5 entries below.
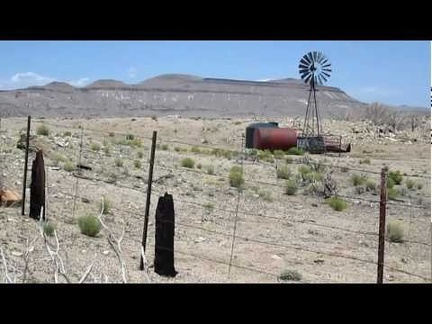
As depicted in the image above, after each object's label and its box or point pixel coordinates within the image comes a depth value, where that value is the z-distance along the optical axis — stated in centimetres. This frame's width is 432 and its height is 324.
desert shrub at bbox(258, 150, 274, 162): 2957
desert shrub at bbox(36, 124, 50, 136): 3047
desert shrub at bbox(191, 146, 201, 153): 3614
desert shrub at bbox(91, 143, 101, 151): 2623
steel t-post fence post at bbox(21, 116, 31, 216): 1085
